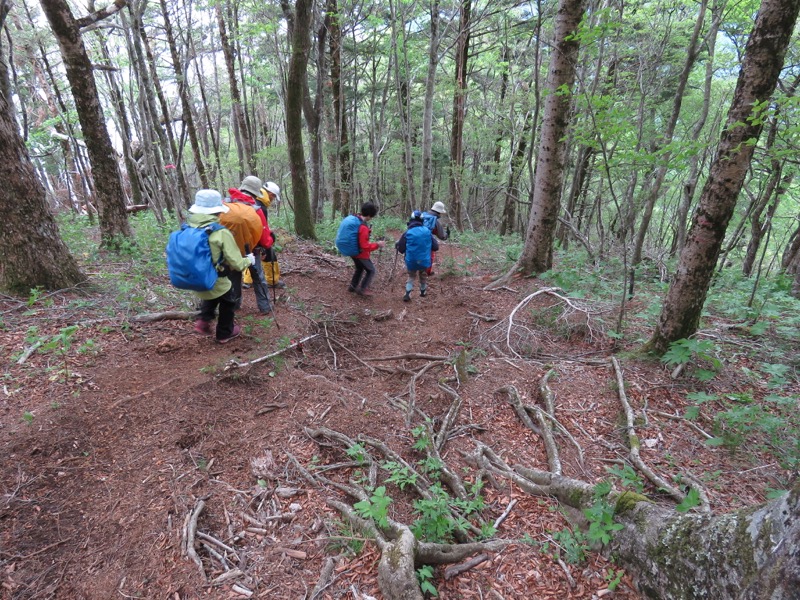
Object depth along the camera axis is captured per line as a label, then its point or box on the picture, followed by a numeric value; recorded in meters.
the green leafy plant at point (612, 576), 2.32
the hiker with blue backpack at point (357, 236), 7.38
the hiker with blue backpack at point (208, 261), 4.21
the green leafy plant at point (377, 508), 2.50
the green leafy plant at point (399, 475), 3.12
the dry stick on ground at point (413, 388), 4.24
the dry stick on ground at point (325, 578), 2.31
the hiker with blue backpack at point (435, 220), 7.95
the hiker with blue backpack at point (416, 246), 7.74
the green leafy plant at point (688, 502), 2.38
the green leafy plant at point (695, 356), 4.09
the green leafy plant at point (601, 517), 2.41
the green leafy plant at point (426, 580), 2.24
